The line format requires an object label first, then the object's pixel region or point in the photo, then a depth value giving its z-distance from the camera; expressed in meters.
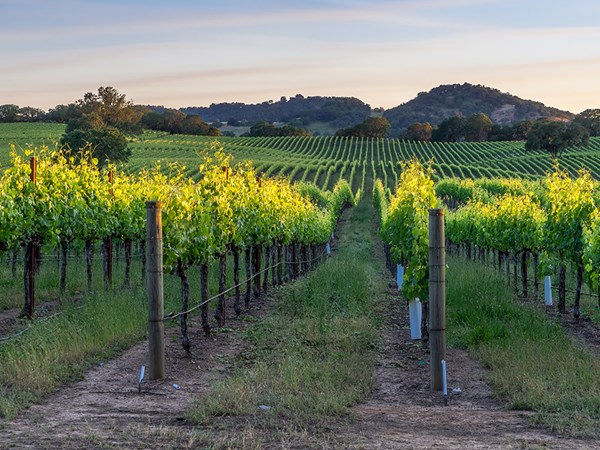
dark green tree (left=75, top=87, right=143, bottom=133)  98.62
